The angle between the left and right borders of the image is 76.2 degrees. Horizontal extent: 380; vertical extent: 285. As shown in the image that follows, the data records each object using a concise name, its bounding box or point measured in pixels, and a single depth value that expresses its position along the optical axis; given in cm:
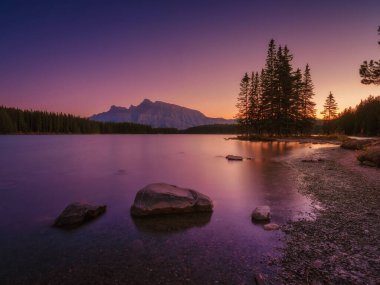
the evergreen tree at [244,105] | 7392
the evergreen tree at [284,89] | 5798
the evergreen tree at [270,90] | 5944
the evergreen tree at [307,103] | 6234
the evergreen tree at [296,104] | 5844
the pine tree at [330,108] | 8019
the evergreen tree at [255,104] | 6909
